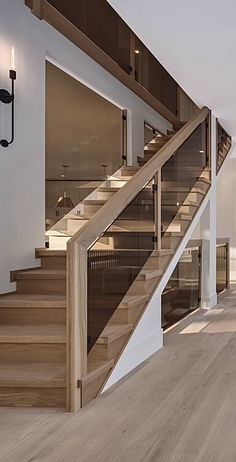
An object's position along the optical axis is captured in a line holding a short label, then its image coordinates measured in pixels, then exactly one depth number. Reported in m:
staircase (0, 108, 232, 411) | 3.02
